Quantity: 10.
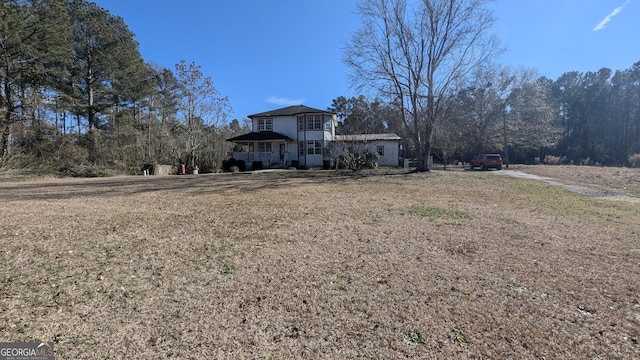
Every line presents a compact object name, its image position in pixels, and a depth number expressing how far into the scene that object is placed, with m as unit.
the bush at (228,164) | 26.42
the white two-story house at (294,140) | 27.80
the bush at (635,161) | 33.82
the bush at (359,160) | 21.80
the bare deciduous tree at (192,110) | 26.09
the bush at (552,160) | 41.34
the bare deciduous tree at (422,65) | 18.92
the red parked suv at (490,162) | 27.92
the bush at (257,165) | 27.70
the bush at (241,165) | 26.85
